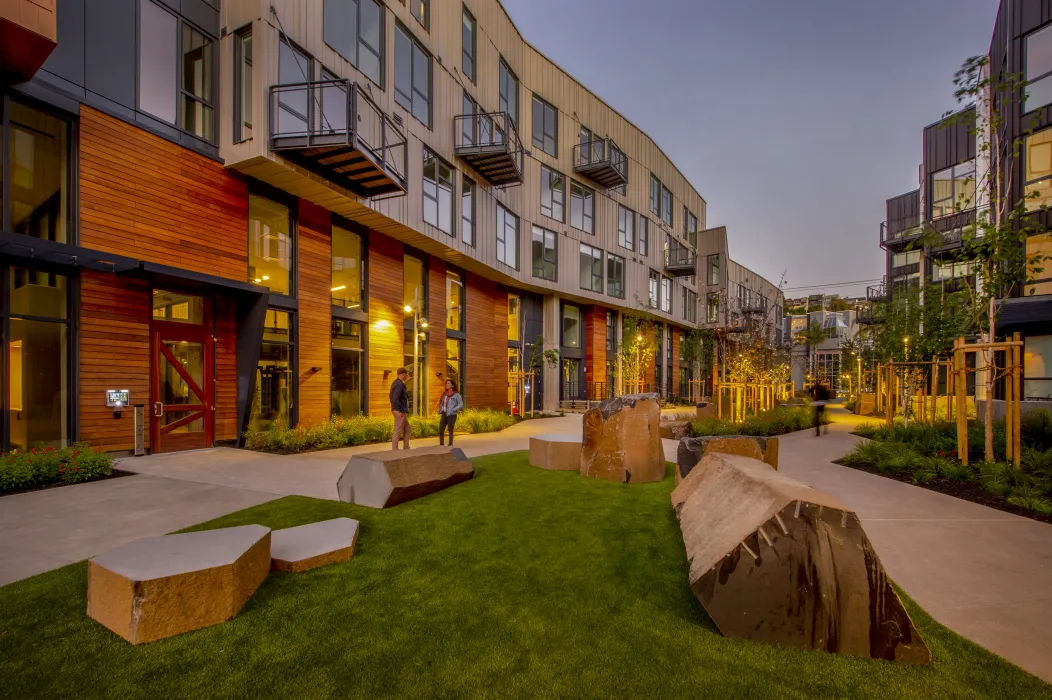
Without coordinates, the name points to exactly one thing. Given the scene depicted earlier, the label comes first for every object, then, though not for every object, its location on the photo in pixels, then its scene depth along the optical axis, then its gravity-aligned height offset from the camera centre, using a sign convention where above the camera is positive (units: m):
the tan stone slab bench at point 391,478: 6.43 -1.68
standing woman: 11.64 -1.28
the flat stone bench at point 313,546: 4.32 -1.80
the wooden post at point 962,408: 8.67 -0.95
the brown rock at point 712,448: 7.26 -1.38
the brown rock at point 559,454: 8.99 -1.83
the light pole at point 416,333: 15.60 +0.66
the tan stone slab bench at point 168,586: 3.19 -1.57
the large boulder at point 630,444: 8.04 -1.47
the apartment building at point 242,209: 9.13 +3.54
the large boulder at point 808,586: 3.13 -1.51
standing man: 10.51 -1.15
